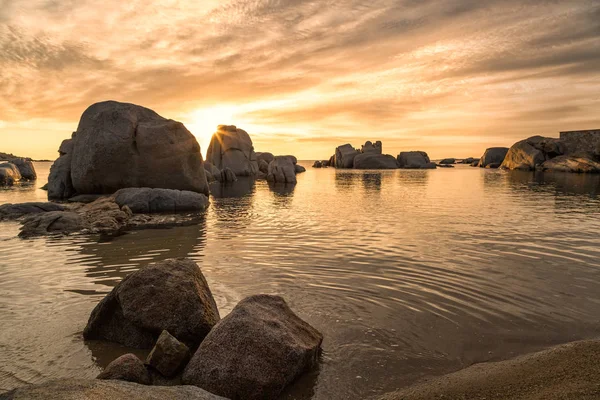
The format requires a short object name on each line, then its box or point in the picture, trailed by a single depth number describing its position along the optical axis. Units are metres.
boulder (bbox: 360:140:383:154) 111.88
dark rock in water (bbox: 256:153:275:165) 77.75
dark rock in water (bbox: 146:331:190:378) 5.01
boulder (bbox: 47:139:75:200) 24.66
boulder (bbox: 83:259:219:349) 5.96
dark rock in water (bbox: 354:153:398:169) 108.00
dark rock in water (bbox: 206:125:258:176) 59.97
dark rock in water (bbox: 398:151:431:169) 108.12
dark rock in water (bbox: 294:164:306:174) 82.60
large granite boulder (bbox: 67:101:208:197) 22.06
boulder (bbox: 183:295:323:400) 4.75
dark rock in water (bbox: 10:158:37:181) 49.53
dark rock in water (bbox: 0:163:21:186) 40.16
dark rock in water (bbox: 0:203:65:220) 17.78
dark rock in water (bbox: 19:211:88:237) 14.33
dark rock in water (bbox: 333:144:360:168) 113.38
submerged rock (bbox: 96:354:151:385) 4.62
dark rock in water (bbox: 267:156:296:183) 46.66
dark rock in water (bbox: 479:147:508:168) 99.81
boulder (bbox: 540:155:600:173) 57.67
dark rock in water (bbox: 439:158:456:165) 149.57
